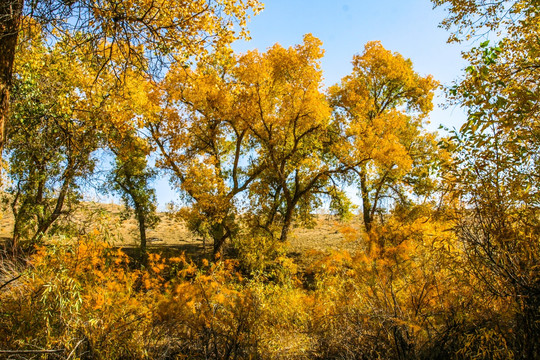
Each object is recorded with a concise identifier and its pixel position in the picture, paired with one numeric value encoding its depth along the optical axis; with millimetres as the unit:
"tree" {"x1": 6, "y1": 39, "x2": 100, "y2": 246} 5211
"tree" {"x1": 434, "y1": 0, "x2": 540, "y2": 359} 3053
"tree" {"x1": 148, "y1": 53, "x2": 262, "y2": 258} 13484
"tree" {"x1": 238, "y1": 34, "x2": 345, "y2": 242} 13062
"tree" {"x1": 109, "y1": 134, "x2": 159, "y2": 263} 17609
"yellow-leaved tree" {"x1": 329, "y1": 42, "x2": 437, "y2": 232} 14180
